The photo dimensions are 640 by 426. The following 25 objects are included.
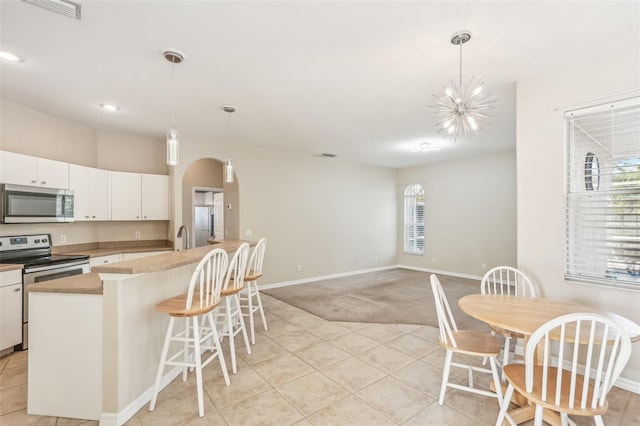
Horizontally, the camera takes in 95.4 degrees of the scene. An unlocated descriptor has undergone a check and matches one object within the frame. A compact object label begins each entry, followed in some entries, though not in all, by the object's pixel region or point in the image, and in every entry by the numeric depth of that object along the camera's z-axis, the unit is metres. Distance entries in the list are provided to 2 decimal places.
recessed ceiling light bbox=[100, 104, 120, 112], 3.53
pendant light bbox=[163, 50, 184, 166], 2.44
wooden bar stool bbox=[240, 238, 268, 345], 3.28
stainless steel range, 3.06
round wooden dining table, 1.92
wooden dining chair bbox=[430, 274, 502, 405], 2.02
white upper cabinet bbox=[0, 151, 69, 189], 3.19
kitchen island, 1.97
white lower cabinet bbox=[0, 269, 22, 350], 2.87
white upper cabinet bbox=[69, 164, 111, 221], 3.94
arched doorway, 5.76
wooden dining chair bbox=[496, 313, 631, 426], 1.49
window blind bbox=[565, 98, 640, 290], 2.41
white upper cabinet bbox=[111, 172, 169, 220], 4.45
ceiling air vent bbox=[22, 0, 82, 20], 1.75
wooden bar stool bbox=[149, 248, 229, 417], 2.10
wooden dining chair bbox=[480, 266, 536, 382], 2.42
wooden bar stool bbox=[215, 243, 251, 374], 2.67
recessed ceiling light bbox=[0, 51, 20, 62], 2.43
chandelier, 2.24
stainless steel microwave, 3.13
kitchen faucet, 3.98
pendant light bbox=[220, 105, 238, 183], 3.69
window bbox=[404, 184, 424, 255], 7.80
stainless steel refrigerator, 6.77
